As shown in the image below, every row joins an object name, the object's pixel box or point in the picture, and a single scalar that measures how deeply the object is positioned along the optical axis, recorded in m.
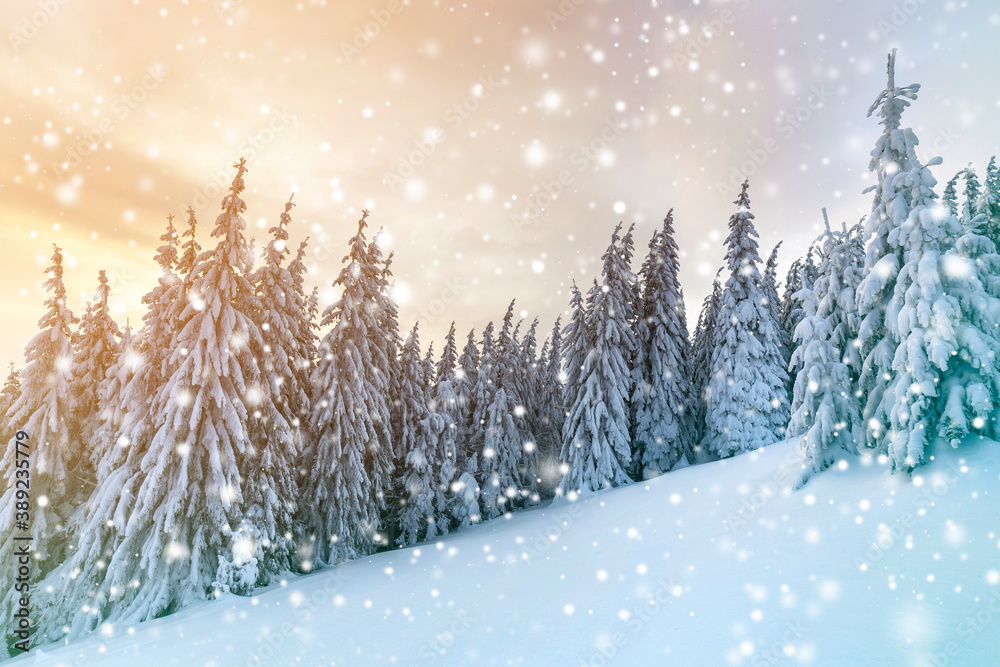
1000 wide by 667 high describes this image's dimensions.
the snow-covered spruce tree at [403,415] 23.16
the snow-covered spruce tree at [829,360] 10.86
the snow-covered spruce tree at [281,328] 17.36
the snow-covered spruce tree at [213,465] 13.64
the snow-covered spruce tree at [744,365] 23.58
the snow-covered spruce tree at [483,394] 29.94
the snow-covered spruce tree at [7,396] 19.22
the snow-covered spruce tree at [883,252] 10.25
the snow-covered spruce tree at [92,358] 18.66
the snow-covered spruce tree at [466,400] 28.53
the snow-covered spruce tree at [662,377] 24.23
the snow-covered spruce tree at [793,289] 29.36
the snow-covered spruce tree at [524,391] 29.91
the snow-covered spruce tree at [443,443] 23.19
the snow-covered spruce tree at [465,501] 24.52
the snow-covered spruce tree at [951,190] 24.98
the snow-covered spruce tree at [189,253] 16.53
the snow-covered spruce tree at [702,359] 26.39
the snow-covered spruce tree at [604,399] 22.81
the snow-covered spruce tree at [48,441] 16.44
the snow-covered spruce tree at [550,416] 32.19
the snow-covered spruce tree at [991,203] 22.19
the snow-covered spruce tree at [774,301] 27.30
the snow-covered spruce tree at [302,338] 19.11
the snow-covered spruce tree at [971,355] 8.53
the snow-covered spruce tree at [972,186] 23.03
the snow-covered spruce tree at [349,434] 18.34
